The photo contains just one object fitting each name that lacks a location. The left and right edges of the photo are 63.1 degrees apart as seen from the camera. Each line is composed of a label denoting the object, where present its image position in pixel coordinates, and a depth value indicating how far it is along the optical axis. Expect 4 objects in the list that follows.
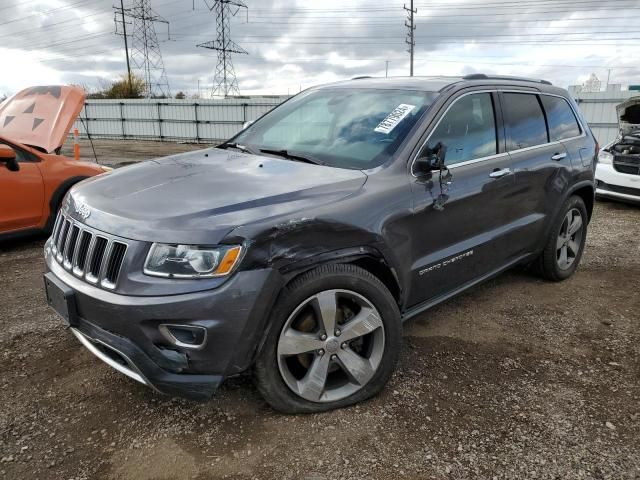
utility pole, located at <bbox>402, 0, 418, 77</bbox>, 50.09
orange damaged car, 5.52
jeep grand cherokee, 2.26
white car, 8.34
